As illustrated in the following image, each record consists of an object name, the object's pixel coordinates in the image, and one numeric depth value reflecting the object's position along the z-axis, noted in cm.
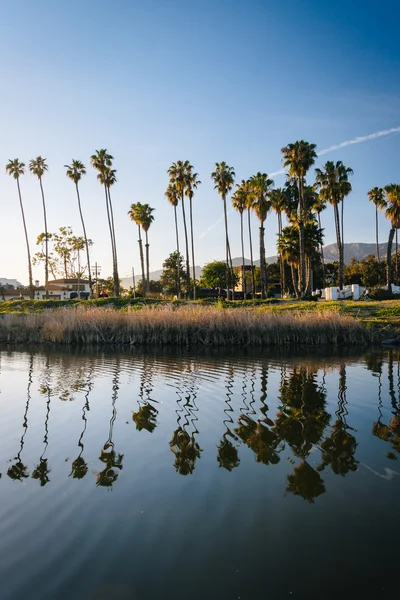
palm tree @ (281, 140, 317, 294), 4412
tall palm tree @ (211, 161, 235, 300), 5672
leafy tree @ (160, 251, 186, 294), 8583
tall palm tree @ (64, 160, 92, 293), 5750
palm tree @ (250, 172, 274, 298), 5056
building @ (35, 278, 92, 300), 8338
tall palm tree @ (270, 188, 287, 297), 5453
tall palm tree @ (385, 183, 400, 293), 5156
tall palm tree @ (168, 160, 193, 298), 5716
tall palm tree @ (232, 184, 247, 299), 6025
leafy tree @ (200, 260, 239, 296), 8969
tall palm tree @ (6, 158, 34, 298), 6042
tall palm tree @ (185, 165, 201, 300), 5747
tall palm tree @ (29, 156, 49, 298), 6053
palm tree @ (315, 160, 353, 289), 4866
